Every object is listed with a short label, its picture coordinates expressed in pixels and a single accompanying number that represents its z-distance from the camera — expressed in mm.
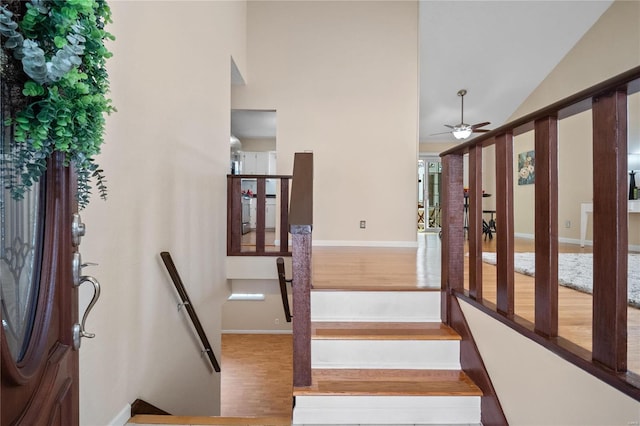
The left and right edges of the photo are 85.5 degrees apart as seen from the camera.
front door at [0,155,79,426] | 626
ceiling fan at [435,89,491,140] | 6077
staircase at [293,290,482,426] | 1698
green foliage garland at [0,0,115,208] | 564
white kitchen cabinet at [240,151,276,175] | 8867
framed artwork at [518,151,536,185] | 6602
